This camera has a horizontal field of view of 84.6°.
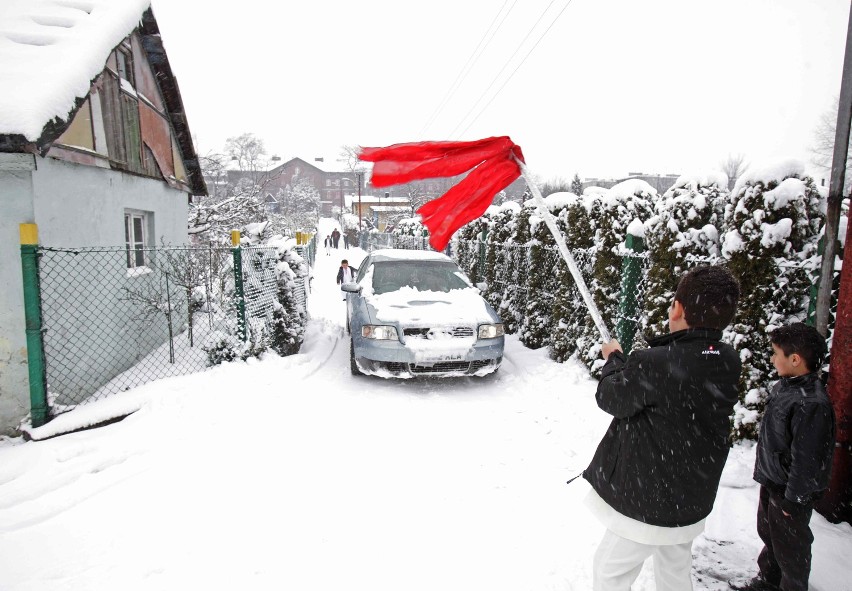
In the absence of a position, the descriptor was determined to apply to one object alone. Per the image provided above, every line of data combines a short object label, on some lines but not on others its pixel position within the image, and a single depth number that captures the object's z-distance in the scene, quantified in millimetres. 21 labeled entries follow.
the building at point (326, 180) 92275
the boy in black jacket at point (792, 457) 2207
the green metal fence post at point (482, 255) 10891
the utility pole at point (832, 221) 3154
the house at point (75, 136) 4758
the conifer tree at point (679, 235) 4496
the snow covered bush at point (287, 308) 7336
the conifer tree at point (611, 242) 5977
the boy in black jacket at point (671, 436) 1819
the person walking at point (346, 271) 13602
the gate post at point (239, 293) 6315
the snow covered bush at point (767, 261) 3574
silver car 5645
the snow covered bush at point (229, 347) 6317
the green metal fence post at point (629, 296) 5508
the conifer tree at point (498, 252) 9562
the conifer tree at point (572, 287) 6586
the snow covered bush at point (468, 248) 11648
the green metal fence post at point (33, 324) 4387
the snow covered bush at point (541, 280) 7512
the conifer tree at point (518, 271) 8516
